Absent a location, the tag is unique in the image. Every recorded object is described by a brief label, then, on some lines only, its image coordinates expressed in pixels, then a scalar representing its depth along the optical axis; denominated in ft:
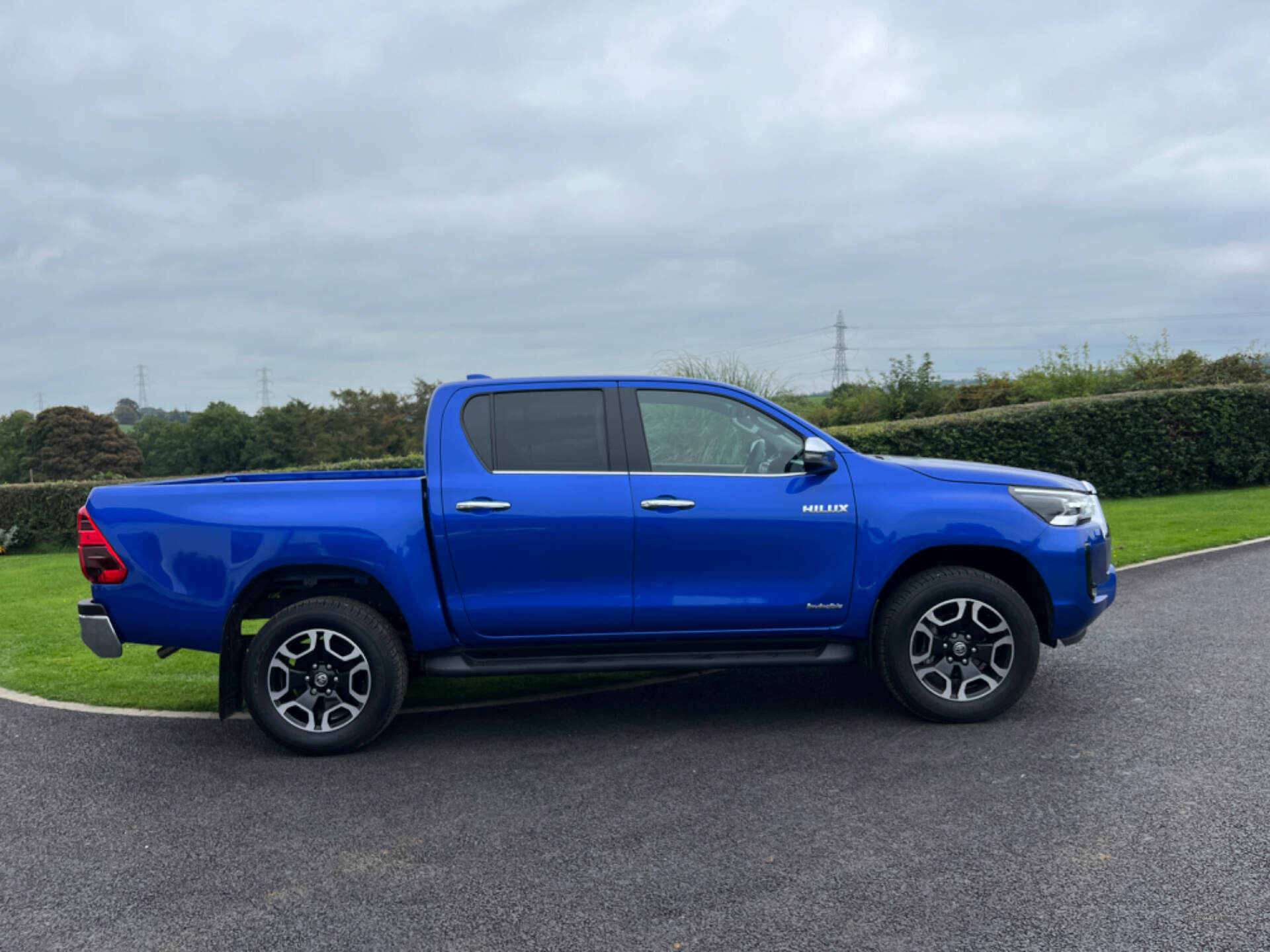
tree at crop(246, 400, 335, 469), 242.58
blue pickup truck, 17.03
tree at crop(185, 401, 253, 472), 243.60
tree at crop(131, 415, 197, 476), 246.47
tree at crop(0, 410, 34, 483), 228.43
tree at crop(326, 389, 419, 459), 259.19
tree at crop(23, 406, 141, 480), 218.38
